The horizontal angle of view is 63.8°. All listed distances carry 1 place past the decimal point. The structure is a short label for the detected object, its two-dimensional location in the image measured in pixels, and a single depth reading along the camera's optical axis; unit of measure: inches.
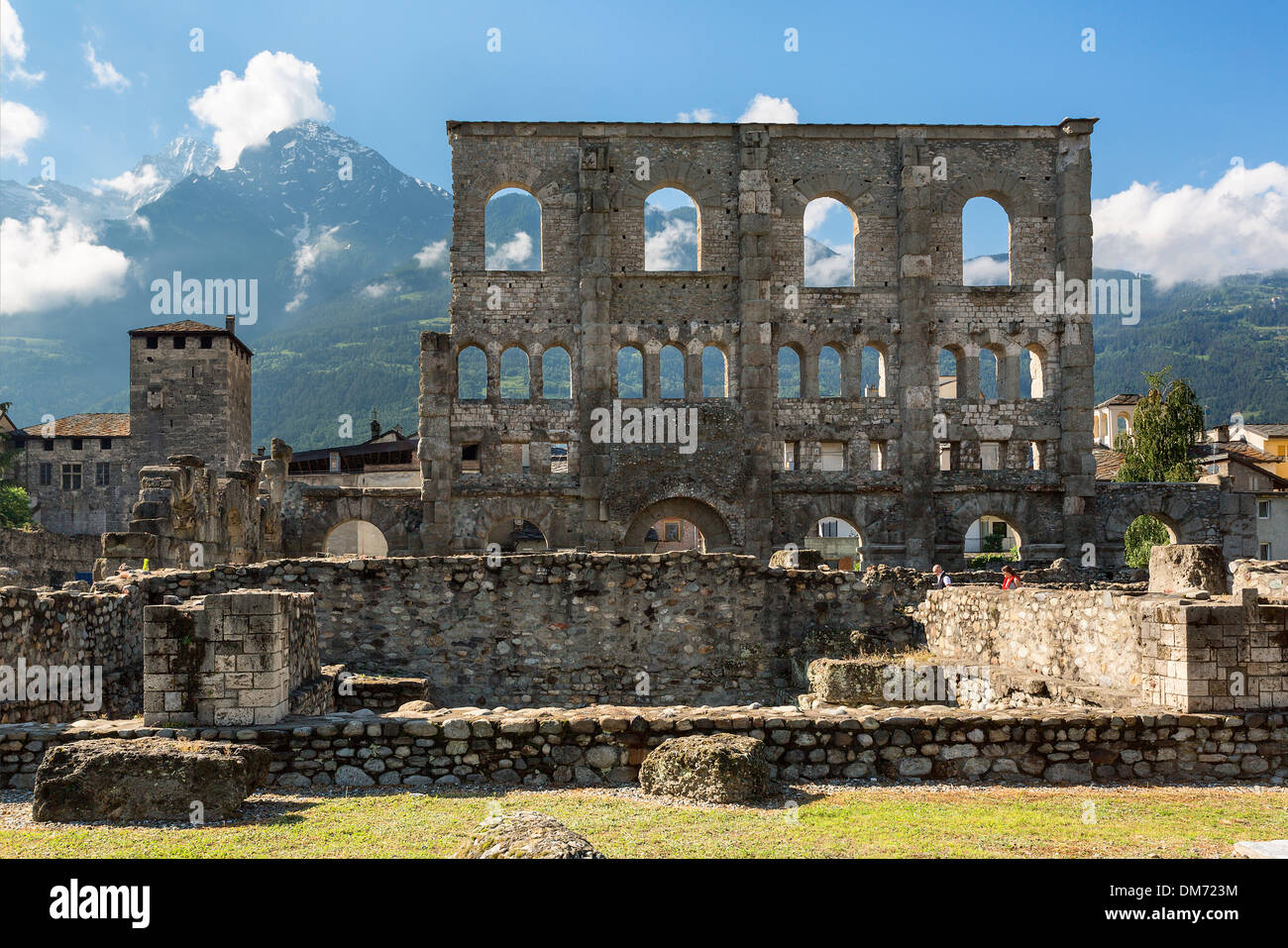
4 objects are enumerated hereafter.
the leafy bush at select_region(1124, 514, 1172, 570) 1925.4
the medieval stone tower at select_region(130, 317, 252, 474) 2488.9
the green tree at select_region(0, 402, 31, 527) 2242.9
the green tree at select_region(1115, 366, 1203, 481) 2006.6
